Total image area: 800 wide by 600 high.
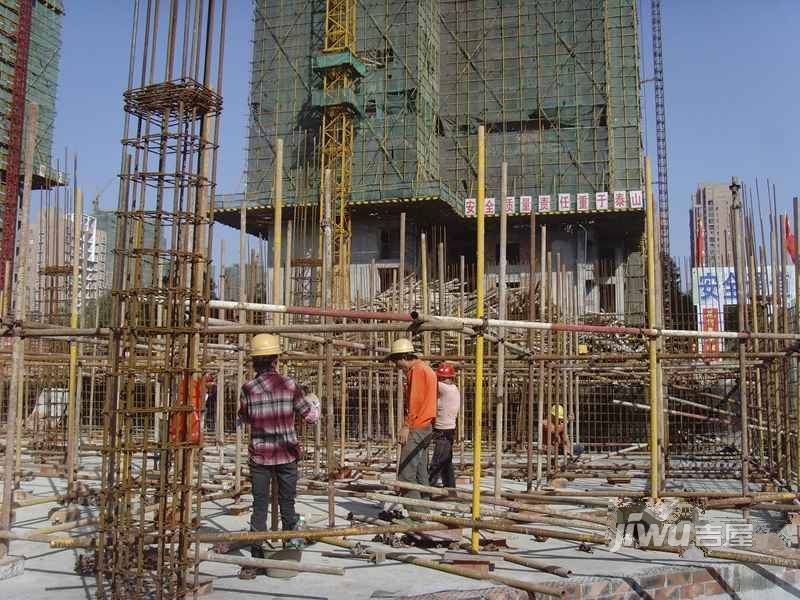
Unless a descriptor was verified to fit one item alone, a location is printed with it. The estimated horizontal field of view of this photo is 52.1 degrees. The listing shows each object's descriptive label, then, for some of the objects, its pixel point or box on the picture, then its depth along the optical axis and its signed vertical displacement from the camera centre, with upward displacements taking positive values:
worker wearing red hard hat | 8.98 -0.59
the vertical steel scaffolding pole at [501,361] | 7.30 +0.17
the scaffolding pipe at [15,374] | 5.93 +0.00
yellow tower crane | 35.25 +11.84
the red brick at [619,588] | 5.78 -1.47
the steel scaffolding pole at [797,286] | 9.30 +1.16
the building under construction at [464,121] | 36.12 +11.71
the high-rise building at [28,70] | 31.73 +12.50
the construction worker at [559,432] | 12.15 -0.85
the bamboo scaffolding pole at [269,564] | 5.05 -1.19
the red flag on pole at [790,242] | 23.19 +3.99
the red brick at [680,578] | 6.07 -1.47
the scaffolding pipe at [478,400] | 6.24 -0.17
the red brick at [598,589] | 5.66 -1.45
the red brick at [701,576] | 6.20 -1.48
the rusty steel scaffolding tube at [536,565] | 5.82 -1.36
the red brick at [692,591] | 6.12 -1.58
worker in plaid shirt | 6.20 -0.39
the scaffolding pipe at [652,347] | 7.23 +0.30
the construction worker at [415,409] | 7.88 -0.30
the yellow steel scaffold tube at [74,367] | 8.27 +0.07
